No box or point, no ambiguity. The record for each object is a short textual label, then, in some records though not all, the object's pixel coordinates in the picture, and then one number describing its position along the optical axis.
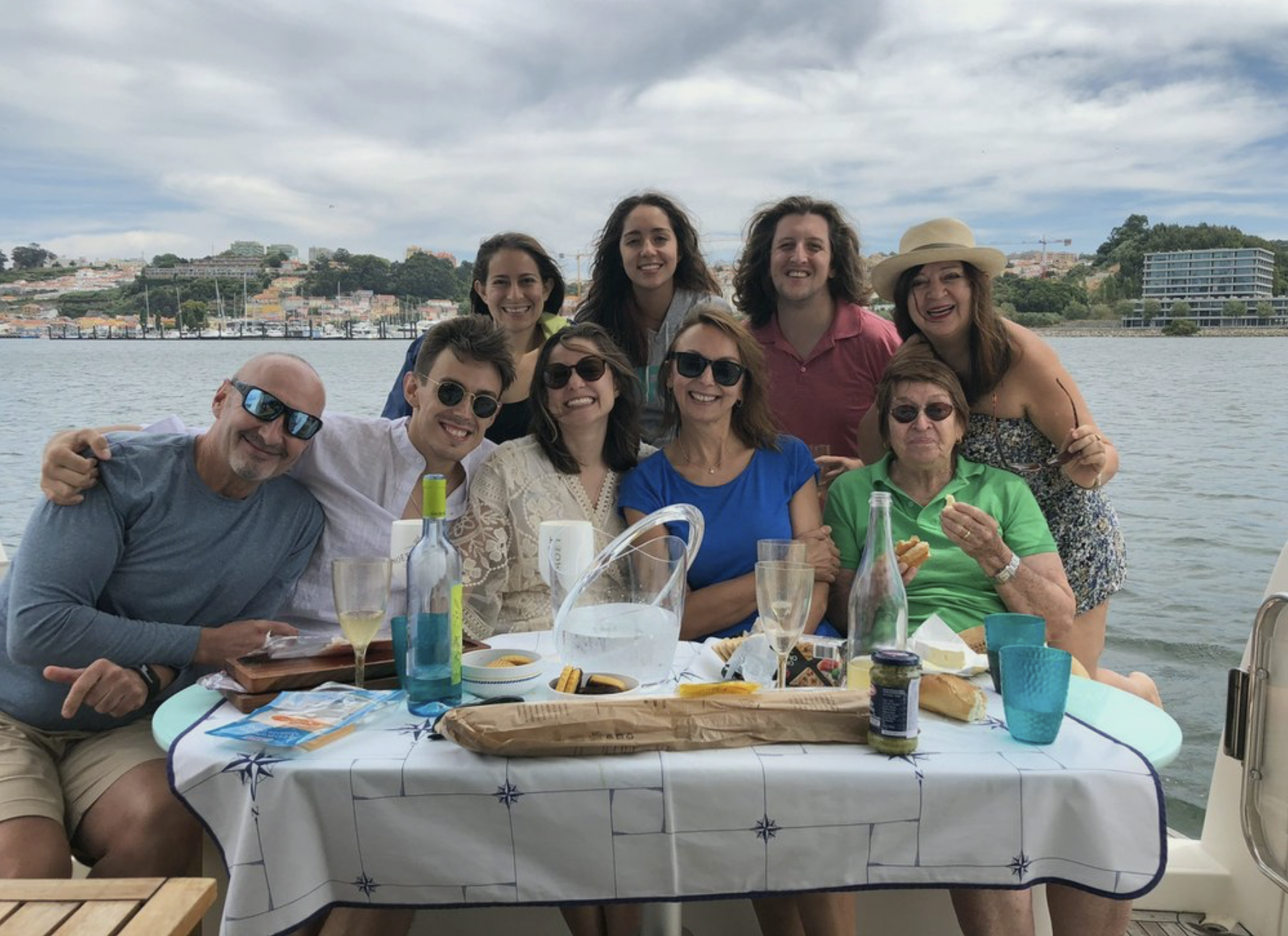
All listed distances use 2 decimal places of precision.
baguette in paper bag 1.30
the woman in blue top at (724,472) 2.48
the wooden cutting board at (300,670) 1.55
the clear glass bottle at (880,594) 1.67
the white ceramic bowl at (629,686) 1.52
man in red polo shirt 3.36
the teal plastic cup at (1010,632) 1.63
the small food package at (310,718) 1.33
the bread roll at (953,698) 1.45
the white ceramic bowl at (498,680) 1.55
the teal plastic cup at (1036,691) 1.35
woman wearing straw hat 2.77
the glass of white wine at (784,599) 1.54
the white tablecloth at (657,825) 1.27
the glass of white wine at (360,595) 1.57
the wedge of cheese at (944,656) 1.67
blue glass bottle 1.50
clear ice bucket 1.61
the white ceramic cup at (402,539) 1.88
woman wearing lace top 2.42
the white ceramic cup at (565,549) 1.80
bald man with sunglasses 1.92
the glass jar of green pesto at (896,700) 1.29
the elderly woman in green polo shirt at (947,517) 2.27
